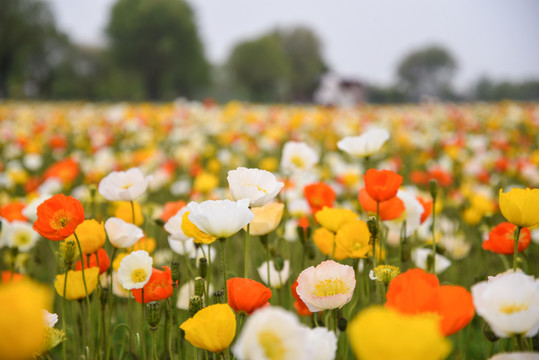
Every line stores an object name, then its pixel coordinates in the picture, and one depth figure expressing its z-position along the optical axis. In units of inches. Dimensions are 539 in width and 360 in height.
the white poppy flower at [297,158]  66.3
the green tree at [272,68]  1392.7
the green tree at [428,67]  2482.8
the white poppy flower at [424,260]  57.4
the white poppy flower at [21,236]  61.3
